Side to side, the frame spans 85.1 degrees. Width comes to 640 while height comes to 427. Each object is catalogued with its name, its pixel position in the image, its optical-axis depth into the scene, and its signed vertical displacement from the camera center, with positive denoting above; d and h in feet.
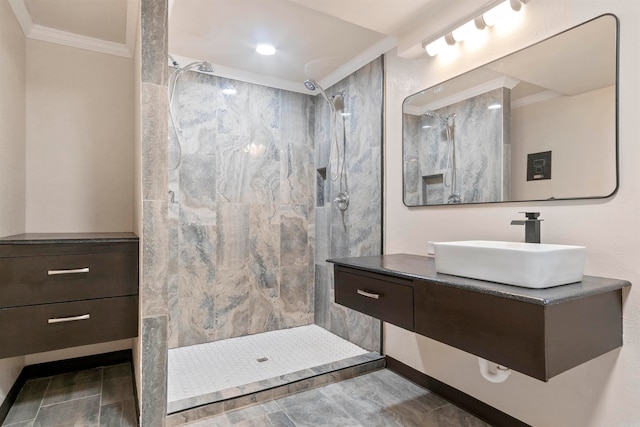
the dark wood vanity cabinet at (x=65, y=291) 5.51 -1.33
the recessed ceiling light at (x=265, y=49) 8.25 +3.93
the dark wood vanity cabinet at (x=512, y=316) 3.55 -1.23
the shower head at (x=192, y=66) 8.30 +3.60
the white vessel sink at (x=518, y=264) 3.86 -0.62
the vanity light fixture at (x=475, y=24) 5.34 +3.11
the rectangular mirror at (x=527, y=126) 4.55 +1.37
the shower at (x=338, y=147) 9.86 +1.88
